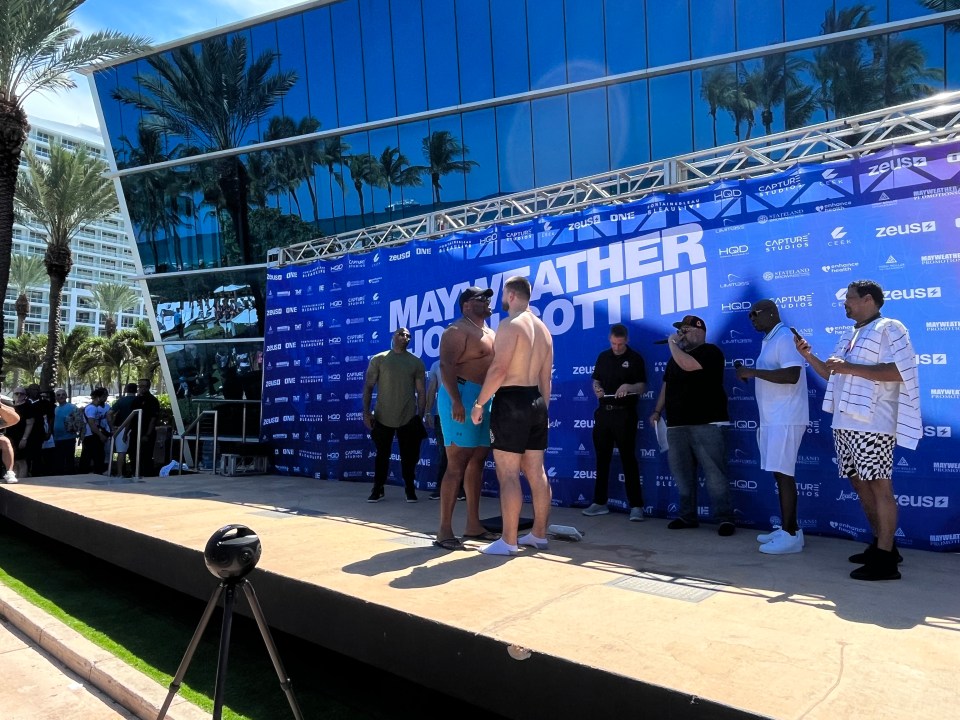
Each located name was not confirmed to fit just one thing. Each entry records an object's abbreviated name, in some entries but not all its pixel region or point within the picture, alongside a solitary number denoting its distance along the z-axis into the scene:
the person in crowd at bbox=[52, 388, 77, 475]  10.70
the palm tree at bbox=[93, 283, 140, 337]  52.97
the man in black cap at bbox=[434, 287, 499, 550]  4.28
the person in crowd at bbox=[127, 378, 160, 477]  9.91
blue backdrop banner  4.41
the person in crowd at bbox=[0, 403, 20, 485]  7.34
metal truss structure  4.82
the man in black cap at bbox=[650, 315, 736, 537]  4.94
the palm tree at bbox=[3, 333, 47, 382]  38.75
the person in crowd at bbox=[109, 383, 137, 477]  10.16
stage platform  2.17
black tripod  2.25
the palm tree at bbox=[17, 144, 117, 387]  21.72
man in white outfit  4.31
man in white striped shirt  3.63
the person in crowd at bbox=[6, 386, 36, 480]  9.50
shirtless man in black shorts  4.01
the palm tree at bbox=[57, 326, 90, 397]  37.38
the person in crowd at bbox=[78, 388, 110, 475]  10.80
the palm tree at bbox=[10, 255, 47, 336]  46.12
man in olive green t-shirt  6.68
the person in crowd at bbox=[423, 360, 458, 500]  6.82
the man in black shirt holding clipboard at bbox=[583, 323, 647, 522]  5.50
